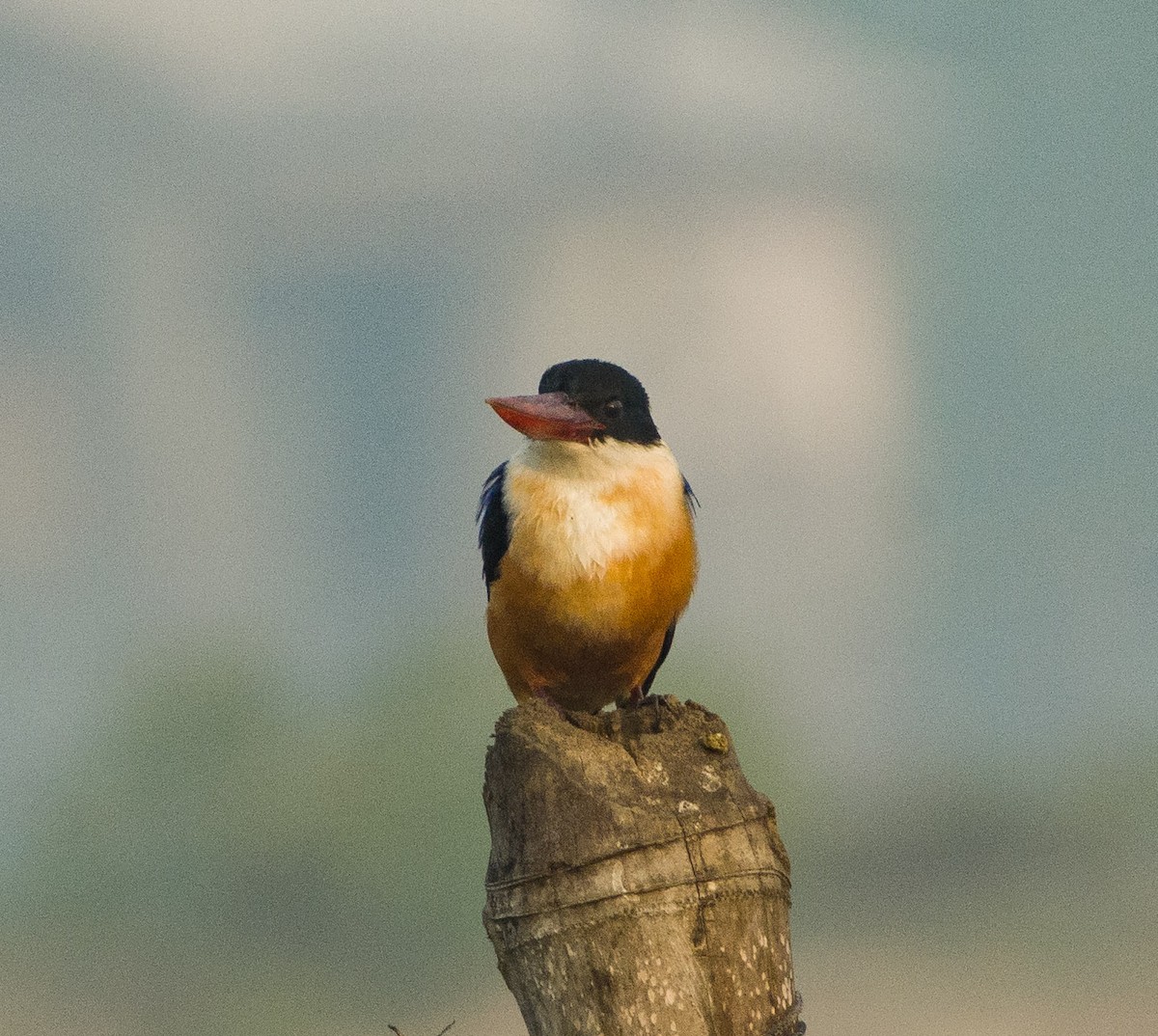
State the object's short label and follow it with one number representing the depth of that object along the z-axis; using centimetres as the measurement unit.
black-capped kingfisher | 845
